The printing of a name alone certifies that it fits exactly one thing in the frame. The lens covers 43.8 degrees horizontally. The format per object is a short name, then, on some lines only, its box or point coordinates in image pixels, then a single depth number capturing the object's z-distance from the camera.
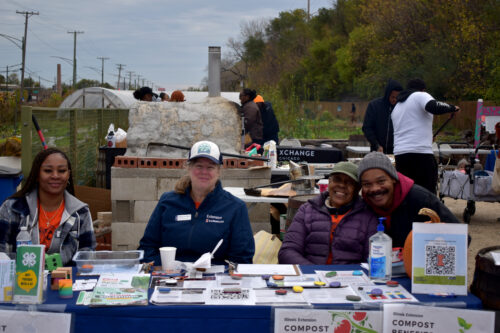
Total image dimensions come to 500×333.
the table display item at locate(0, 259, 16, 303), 2.78
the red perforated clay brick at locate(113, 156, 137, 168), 6.28
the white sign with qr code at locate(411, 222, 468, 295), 2.94
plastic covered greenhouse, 28.97
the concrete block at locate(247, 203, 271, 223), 6.30
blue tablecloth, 2.72
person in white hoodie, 6.89
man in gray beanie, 3.66
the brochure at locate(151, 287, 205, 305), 2.76
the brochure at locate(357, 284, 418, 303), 2.84
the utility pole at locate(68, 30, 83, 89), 50.96
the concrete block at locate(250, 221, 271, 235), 6.37
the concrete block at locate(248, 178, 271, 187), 6.44
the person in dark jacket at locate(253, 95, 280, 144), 10.89
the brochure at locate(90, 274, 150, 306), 2.75
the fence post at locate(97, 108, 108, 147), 11.21
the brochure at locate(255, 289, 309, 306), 2.77
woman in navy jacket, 3.73
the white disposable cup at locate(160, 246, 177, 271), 3.28
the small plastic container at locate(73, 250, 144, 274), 3.24
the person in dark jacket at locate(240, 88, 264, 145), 10.34
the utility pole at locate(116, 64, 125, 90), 80.86
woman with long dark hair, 3.78
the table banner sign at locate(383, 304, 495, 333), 2.76
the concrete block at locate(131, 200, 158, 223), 6.28
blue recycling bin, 5.75
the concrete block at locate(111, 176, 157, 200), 6.26
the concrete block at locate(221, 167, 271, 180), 6.41
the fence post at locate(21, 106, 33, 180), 6.27
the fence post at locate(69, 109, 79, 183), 8.17
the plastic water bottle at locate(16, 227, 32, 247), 3.33
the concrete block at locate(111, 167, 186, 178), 6.25
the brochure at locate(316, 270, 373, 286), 3.10
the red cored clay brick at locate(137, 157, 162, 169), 6.29
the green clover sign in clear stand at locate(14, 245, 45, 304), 2.75
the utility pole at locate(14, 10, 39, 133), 32.36
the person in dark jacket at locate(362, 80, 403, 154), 8.59
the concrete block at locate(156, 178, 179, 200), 6.29
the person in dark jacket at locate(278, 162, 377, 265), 3.79
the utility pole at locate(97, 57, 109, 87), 71.81
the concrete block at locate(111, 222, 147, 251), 6.32
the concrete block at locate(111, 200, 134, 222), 6.30
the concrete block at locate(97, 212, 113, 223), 6.41
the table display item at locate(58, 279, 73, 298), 2.83
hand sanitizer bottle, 3.12
